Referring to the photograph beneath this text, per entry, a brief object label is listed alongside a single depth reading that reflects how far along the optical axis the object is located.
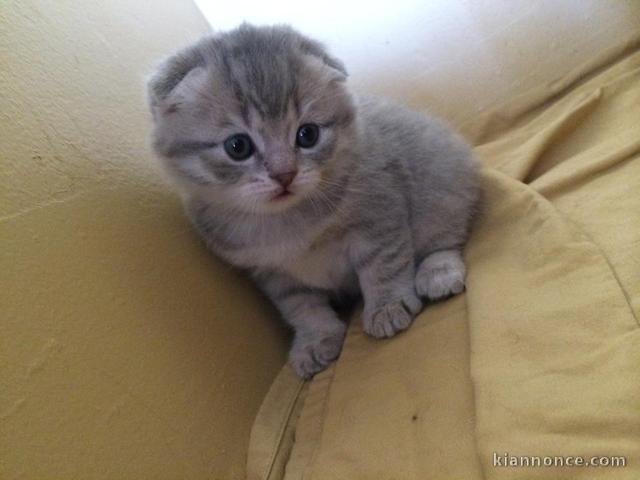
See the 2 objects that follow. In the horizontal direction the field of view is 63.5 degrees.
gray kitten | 0.18
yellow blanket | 0.13
